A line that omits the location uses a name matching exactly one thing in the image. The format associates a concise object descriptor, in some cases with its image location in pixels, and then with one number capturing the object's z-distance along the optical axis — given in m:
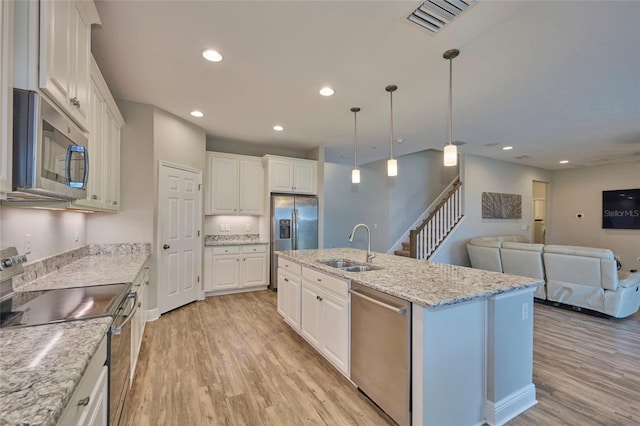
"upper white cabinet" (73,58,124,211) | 2.19
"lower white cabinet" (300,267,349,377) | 2.30
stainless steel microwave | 1.10
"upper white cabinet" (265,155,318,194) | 5.21
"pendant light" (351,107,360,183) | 3.54
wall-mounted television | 6.57
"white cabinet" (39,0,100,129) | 1.20
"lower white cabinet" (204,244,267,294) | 4.70
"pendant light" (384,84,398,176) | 3.01
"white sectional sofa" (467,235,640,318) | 3.69
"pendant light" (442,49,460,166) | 2.41
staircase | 5.64
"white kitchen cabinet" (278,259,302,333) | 3.08
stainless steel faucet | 2.95
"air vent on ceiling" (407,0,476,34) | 1.85
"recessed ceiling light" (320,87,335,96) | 3.14
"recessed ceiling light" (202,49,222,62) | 2.42
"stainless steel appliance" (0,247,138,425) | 1.31
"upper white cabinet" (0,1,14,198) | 1.03
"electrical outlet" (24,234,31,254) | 1.88
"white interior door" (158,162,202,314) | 3.79
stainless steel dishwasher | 1.72
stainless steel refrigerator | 5.14
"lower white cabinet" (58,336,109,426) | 0.87
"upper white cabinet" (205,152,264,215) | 4.87
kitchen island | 1.64
